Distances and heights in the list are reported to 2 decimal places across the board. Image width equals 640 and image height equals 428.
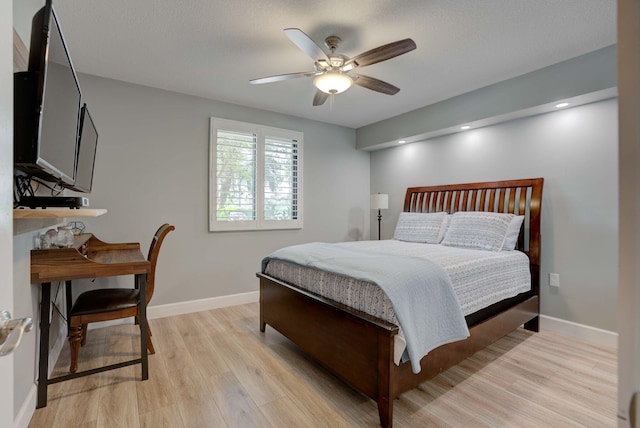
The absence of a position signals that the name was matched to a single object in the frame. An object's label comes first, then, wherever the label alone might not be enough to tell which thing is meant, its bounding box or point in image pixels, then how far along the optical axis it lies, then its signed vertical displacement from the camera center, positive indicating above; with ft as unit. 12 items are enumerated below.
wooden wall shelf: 4.08 +0.02
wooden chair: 6.64 -2.08
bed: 5.54 -2.63
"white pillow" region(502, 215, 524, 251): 9.80 -0.62
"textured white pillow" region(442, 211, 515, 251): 9.74 -0.52
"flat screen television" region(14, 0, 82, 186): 3.90 +1.56
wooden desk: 5.88 -1.22
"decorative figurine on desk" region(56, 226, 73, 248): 6.56 -0.53
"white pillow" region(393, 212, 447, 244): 11.68 -0.51
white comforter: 6.02 -1.59
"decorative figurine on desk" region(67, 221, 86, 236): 9.47 -0.37
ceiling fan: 6.48 +3.62
